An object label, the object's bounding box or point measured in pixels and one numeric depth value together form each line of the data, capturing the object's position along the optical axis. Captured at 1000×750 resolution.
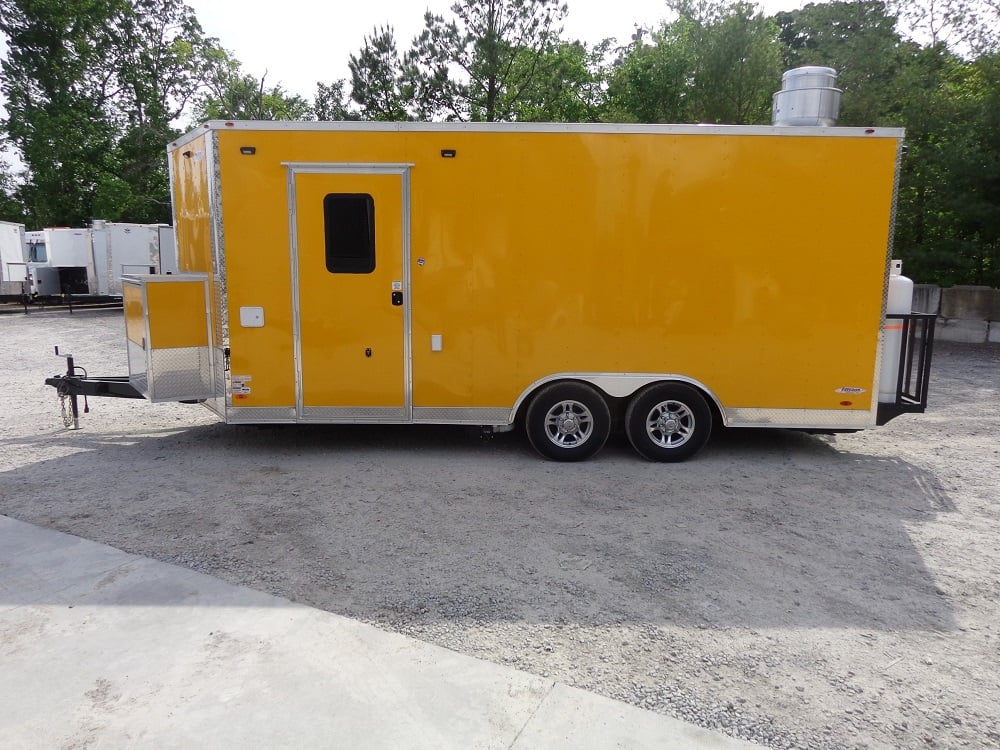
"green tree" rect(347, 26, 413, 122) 21.80
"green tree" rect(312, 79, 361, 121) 25.34
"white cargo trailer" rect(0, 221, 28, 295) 22.41
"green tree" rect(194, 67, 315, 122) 32.09
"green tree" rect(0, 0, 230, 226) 30.22
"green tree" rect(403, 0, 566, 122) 20.53
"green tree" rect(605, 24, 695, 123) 17.20
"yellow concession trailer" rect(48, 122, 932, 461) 6.10
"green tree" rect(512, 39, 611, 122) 21.64
